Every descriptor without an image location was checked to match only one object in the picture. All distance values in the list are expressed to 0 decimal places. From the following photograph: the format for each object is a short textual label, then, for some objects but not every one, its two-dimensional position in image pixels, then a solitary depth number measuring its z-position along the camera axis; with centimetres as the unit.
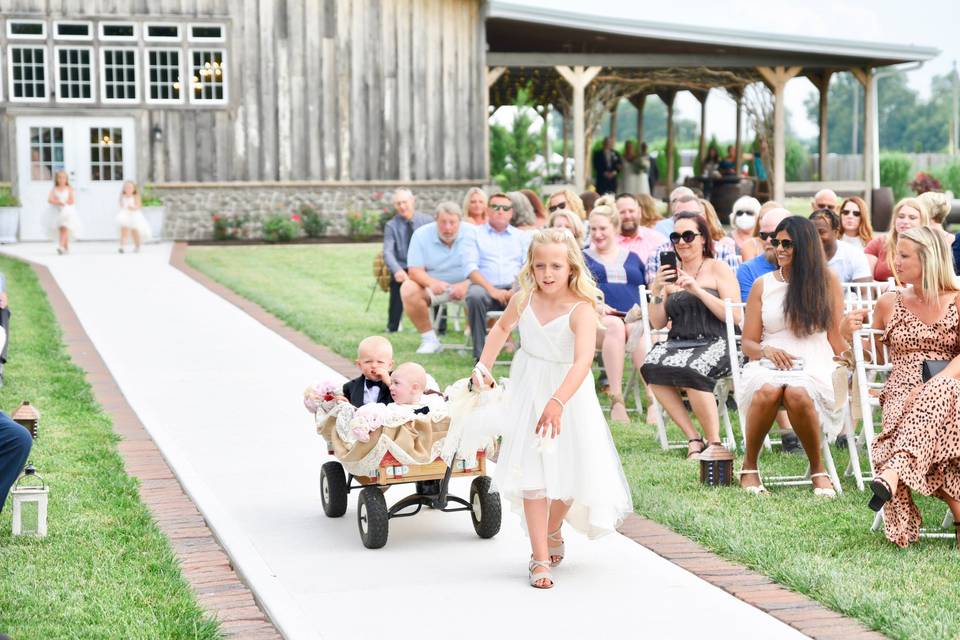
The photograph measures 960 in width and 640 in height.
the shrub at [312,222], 2600
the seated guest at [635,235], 1042
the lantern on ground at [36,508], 607
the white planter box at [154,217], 2477
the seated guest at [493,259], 1153
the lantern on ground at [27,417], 617
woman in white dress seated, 702
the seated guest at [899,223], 912
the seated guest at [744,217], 1073
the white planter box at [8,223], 2395
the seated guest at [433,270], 1216
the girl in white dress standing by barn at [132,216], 2306
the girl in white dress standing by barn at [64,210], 2272
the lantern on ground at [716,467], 717
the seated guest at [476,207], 1290
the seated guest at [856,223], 1056
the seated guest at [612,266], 992
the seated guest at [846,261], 935
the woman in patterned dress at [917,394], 595
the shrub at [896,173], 3625
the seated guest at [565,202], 1193
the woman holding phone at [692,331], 793
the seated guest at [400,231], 1323
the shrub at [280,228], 2548
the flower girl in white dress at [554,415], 545
